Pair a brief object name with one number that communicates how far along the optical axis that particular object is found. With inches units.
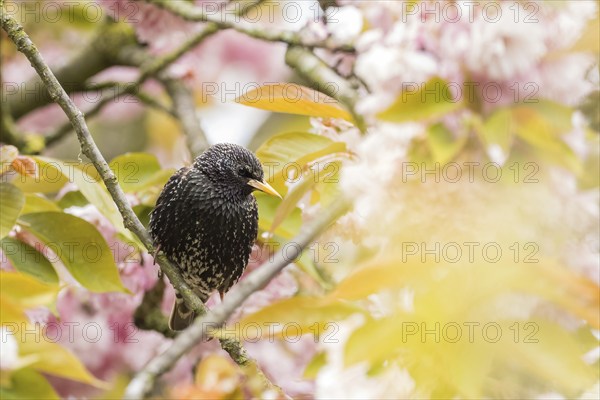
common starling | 222.1
